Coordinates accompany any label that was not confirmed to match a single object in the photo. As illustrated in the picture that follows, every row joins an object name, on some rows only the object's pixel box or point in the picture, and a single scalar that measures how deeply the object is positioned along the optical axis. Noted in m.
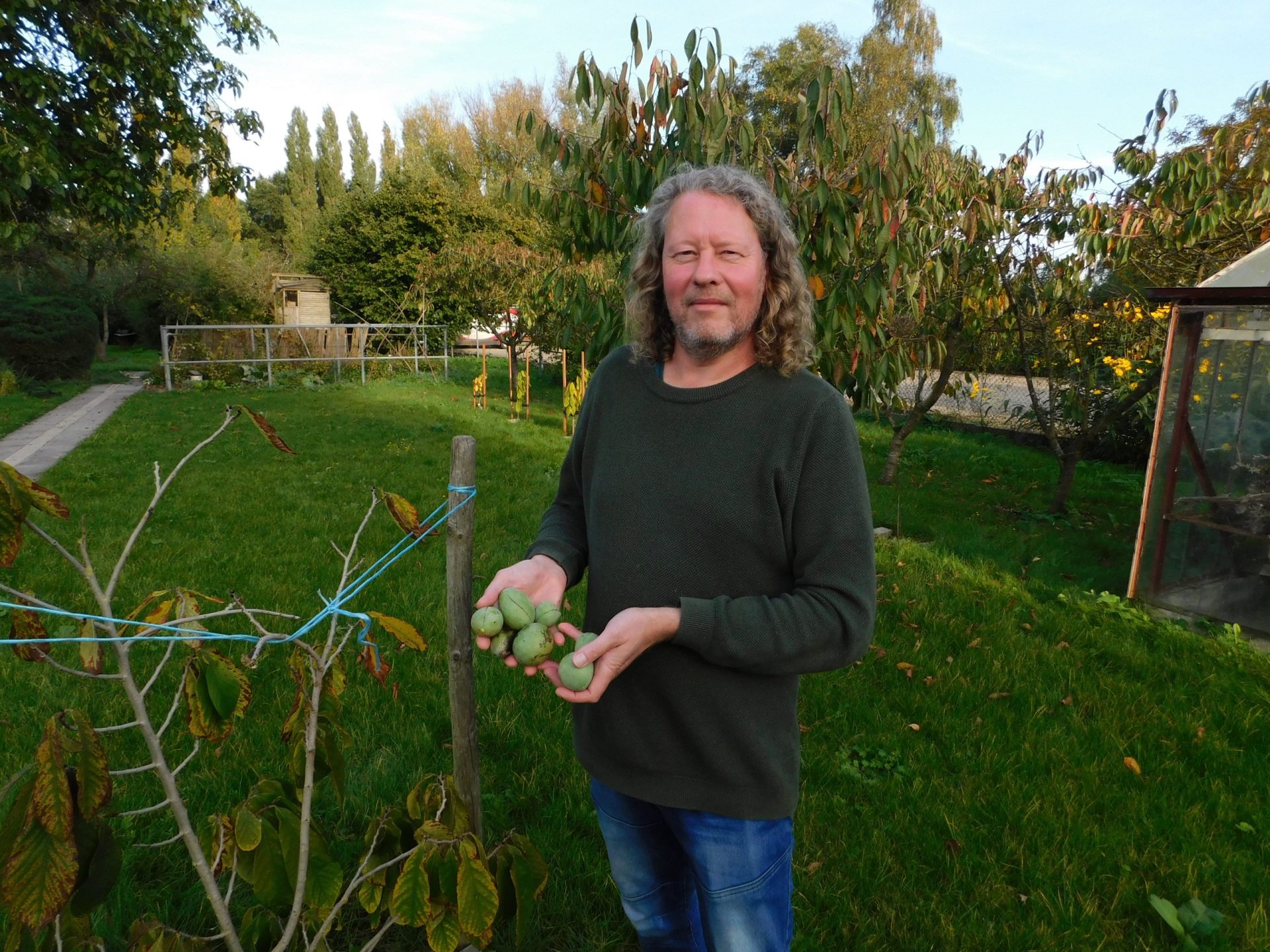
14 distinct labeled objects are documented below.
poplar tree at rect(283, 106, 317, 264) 42.95
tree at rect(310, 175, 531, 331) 25.48
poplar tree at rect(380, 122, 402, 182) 33.57
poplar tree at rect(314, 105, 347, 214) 45.62
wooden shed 25.00
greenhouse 4.97
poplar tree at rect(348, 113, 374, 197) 42.69
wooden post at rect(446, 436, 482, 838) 2.02
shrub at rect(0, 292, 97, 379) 16.42
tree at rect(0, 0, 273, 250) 8.70
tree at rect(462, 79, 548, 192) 31.16
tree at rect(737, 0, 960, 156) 27.42
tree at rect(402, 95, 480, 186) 31.94
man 1.57
